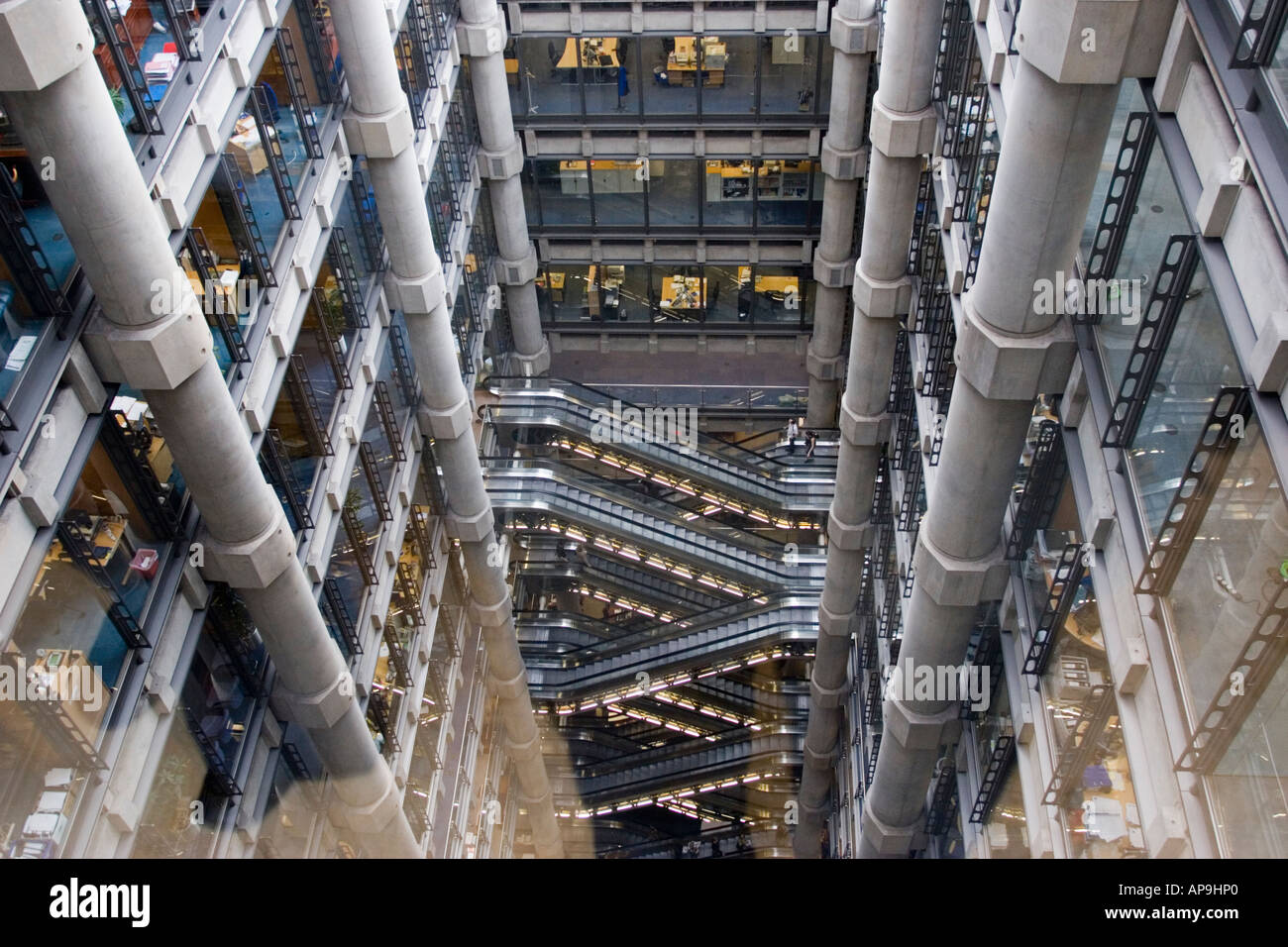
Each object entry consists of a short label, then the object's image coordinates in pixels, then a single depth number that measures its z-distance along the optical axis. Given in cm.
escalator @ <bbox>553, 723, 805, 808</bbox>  3641
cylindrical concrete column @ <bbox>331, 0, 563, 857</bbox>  1981
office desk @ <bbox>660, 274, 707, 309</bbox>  4084
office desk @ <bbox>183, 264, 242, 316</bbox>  1577
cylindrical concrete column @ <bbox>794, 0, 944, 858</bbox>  2073
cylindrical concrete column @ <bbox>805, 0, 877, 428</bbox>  2919
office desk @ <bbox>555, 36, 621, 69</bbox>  3562
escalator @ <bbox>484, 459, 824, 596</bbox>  3309
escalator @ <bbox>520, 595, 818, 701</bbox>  3362
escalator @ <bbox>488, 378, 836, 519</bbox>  3497
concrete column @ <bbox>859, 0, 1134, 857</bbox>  1072
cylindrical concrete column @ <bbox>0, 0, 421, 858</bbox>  1041
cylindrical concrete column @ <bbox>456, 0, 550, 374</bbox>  3000
